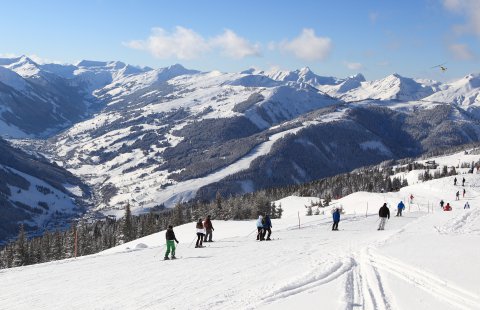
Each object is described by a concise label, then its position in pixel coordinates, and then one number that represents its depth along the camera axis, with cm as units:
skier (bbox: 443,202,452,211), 6326
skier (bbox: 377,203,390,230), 4066
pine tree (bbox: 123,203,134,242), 10158
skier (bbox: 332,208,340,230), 4195
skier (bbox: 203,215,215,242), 3750
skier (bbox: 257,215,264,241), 3769
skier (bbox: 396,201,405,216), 5334
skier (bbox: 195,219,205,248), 3491
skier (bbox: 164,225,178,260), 2950
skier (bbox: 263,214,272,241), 3758
